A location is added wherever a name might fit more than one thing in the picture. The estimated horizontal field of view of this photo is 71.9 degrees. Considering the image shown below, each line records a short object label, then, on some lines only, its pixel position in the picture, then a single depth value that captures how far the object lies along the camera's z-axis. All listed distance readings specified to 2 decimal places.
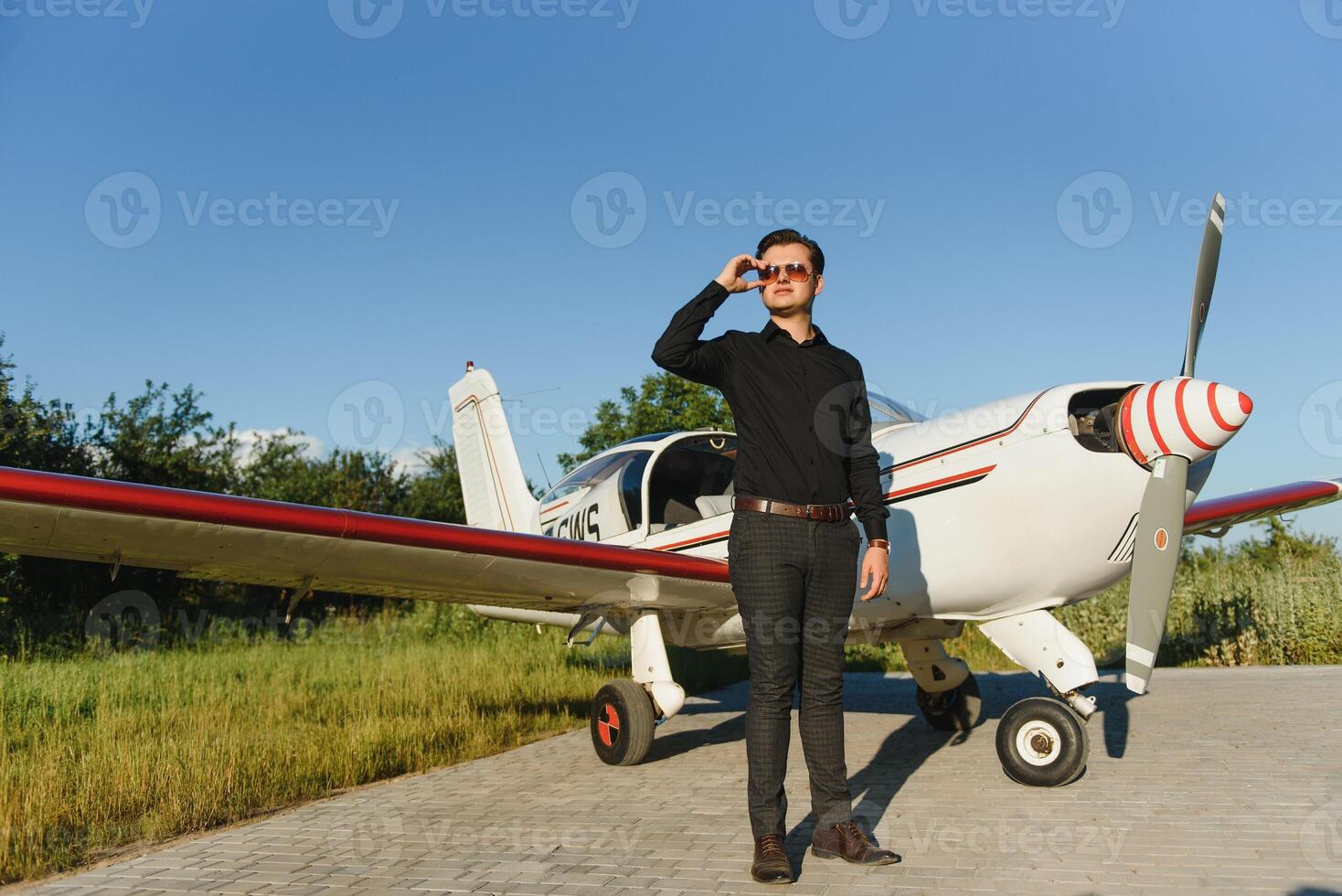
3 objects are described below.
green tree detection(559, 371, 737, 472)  18.97
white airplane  4.30
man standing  3.15
